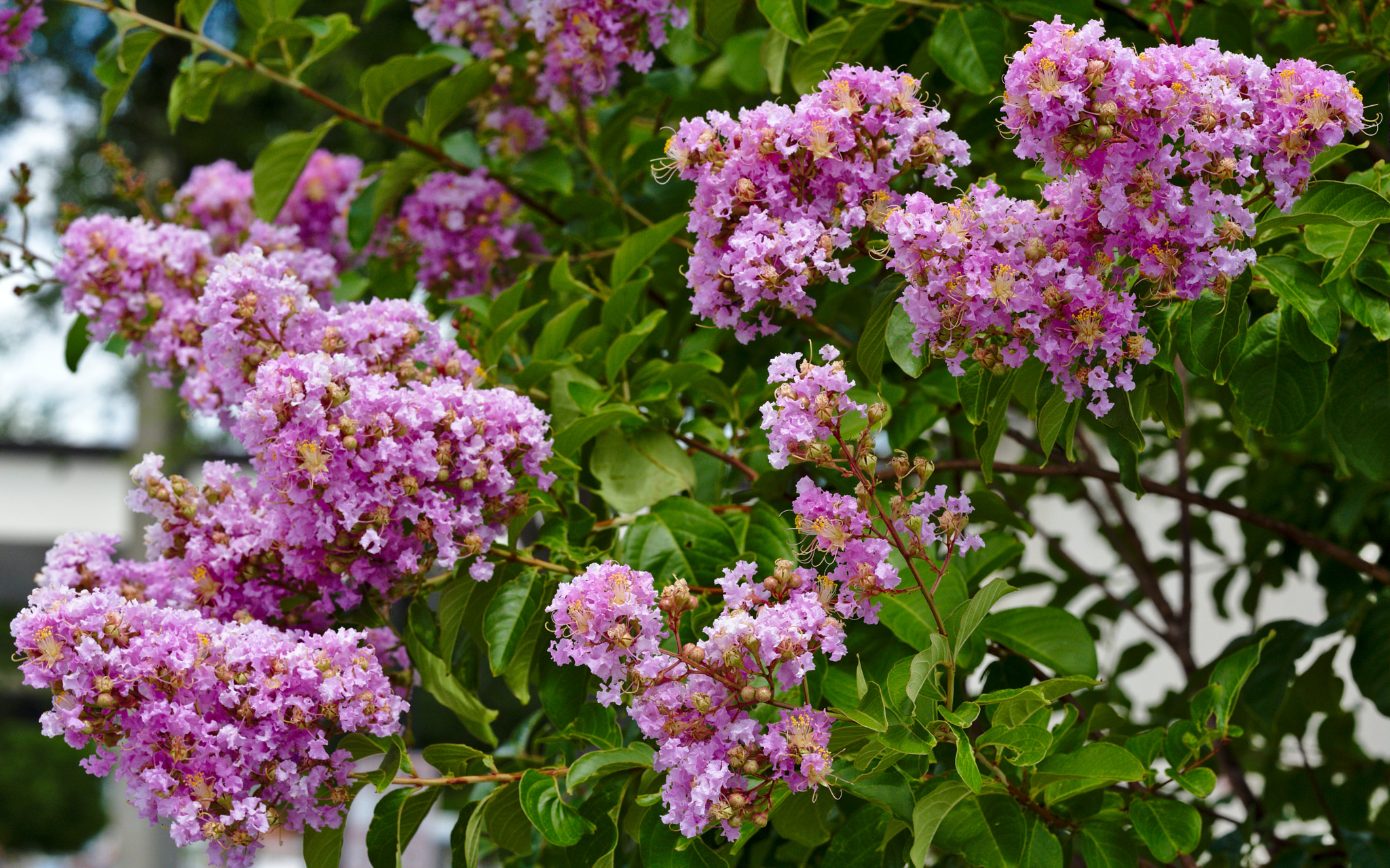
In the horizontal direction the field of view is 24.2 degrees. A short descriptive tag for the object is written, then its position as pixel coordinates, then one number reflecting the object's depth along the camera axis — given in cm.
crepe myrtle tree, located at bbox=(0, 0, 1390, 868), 141
